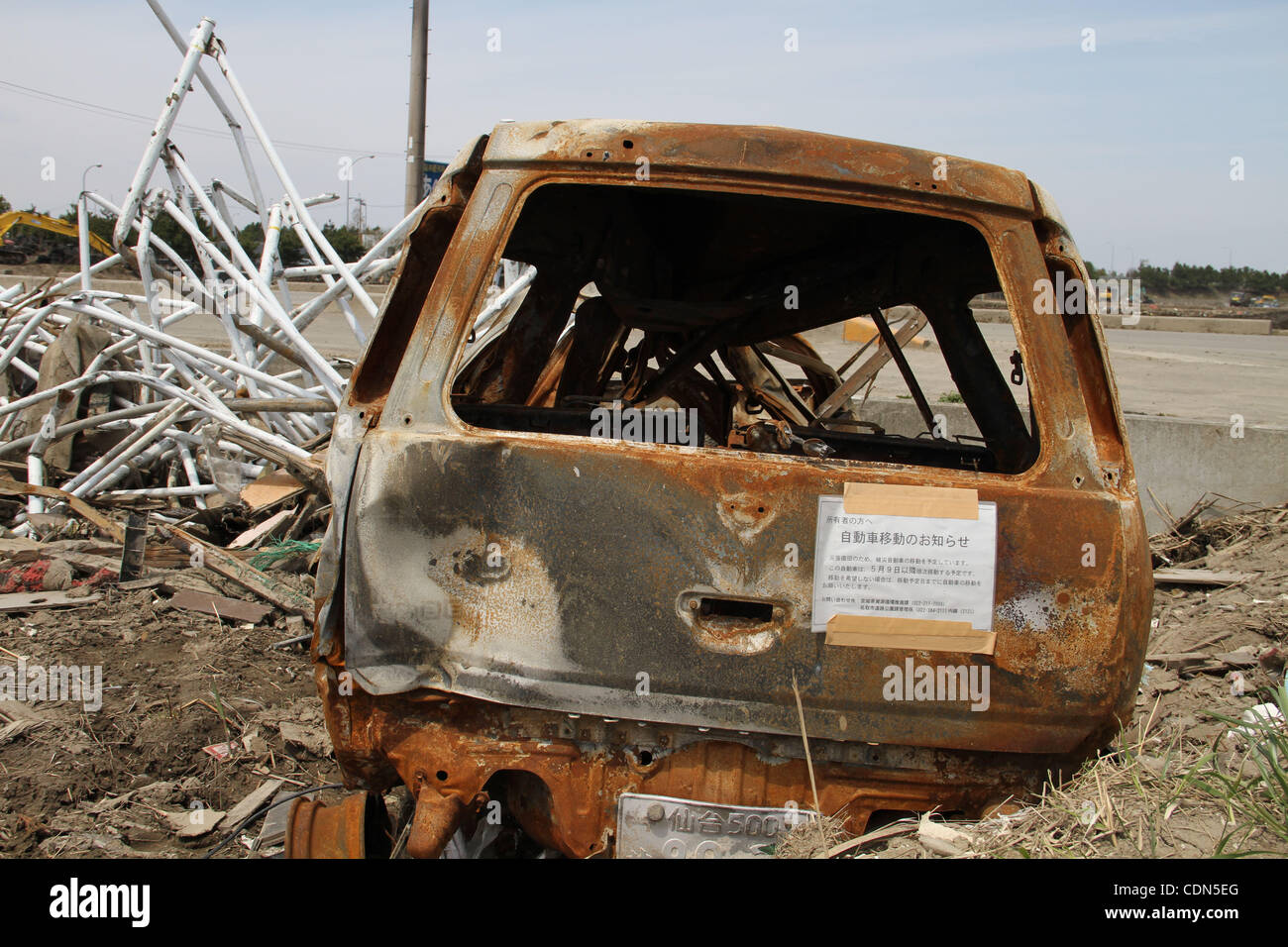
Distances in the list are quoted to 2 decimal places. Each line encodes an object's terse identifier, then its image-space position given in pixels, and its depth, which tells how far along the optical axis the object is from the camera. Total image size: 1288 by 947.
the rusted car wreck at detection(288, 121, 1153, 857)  2.07
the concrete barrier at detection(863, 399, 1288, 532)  6.61
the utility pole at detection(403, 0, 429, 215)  13.40
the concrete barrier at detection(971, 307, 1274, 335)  27.55
